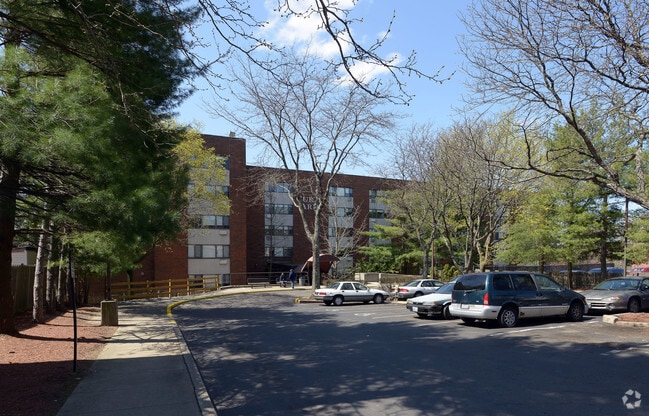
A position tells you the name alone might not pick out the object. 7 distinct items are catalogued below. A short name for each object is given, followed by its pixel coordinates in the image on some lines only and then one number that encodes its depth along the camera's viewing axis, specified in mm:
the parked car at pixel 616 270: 51666
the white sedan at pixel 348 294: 27000
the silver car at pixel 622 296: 18250
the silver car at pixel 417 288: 27906
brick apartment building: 47728
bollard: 16992
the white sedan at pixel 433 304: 18109
